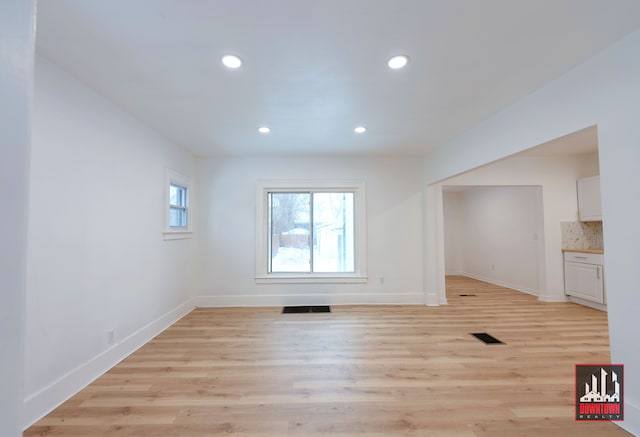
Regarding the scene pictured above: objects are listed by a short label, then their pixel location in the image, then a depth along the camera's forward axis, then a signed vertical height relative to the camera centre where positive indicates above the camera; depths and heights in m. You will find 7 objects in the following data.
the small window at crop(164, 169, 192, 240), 3.54 +0.36
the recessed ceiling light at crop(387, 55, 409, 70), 1.91 +1.22
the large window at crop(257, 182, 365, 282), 4.64 +0.01
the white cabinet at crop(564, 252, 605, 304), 4.04 -0.74
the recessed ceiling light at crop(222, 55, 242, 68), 1.89 +1.22
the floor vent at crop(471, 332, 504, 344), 3.04 -1.25
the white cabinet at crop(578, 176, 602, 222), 4.41 +0.51
